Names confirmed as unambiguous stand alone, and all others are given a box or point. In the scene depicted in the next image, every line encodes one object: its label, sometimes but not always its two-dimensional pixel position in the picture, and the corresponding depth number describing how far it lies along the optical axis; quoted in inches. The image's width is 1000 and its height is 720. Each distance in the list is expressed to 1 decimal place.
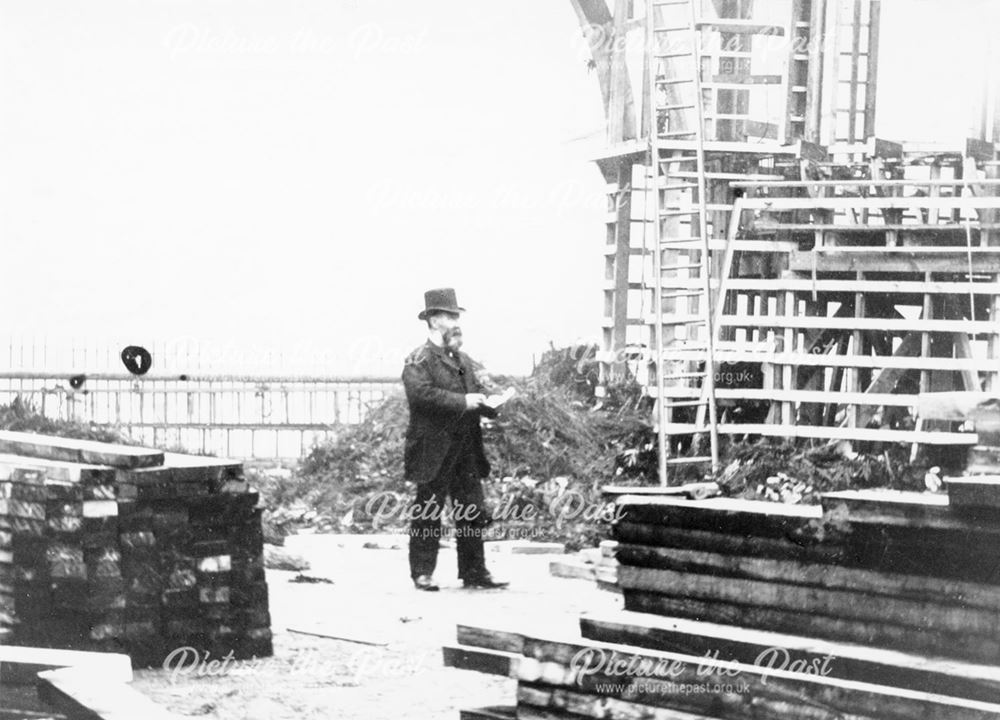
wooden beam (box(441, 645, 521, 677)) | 297.9
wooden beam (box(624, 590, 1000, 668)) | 222.1
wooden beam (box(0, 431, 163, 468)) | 326.6
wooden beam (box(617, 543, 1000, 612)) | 222.4
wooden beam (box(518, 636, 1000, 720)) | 215.5
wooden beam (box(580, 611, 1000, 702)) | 217.6
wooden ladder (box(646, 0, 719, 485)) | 586.6
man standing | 457.7
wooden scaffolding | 585.3
